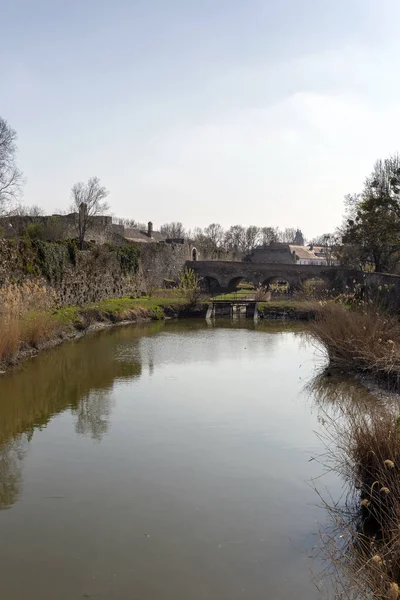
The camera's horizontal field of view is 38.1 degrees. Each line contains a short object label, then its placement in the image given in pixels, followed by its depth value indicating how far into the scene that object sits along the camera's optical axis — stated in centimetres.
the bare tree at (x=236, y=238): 9156
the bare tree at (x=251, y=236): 9226
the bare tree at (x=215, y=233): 9211
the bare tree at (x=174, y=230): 9388
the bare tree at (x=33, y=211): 5323
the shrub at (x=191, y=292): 3275
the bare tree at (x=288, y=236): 12823
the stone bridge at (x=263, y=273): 4128
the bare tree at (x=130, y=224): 9424
